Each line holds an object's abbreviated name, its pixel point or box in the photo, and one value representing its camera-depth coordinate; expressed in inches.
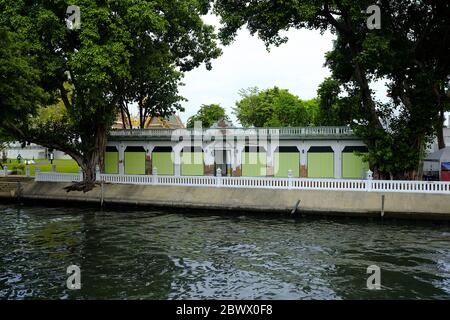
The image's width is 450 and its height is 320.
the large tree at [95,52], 1012.5
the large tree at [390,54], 985.5
